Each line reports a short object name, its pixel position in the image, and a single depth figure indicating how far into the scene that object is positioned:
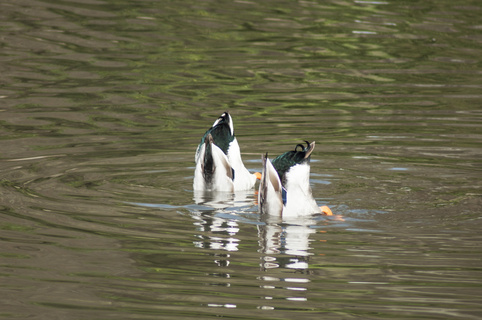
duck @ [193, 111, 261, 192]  19.81
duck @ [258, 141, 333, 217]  17.30
